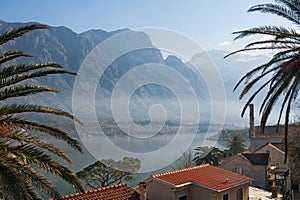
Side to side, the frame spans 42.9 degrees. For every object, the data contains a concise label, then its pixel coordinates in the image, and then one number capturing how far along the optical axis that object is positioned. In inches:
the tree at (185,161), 2557.1
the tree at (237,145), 2826.3
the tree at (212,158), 2096.5
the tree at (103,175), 1433.3
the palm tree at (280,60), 465.4
